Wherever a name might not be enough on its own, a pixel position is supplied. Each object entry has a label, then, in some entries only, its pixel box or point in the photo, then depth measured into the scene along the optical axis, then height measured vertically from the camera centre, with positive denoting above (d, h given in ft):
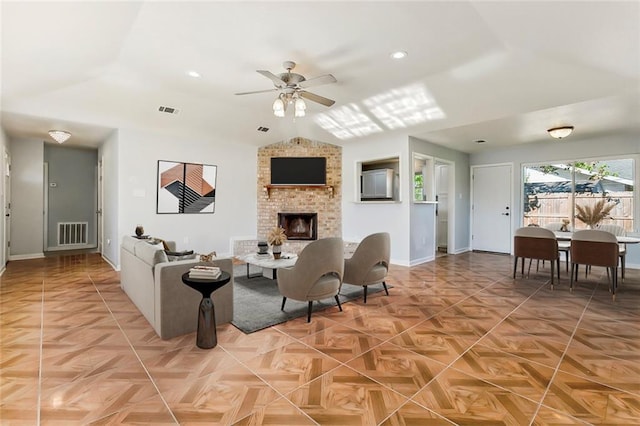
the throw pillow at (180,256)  10.22 -1.55
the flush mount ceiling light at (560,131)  16.20 +4.10
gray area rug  9.94 -3.52
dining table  13.16 -1.29
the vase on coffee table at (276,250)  13.78 -1.81
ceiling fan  10.52 +4.31
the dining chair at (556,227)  17.15 -1.00
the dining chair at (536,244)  14.25 -1.65
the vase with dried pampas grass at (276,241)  13.81 -1.40
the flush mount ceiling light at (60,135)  17.15 +4.17
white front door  23.45 +0.10
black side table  7.98 -2.68
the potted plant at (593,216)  16.03 -0.34
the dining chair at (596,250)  12.54 -1.68
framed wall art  18.95 +1.41
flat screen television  22.33 +2.75
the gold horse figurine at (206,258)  8.91 -1.39
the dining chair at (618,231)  14.77 -1.10
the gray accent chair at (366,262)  11.77 -2.02
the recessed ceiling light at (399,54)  10.64 +5.38
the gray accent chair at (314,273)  9.78 -2.05
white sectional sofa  8.63 -2.54
